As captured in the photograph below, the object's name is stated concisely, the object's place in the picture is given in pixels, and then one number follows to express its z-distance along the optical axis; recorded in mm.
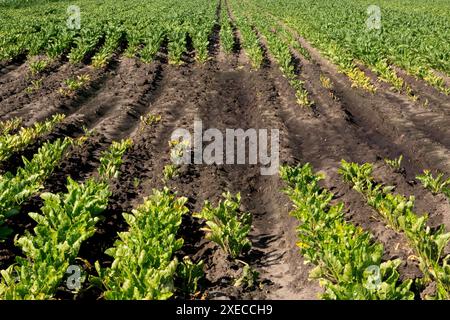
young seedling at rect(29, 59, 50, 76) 14827
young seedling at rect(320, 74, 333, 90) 13617
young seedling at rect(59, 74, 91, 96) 12531
